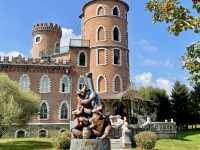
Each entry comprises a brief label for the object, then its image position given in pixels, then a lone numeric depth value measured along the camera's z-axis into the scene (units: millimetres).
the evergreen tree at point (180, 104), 30773
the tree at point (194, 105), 30707
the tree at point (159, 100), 31067
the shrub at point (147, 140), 14322
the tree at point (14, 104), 16800
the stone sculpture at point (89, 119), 8914
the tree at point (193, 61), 4957
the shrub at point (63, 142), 14221
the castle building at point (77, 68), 26222
